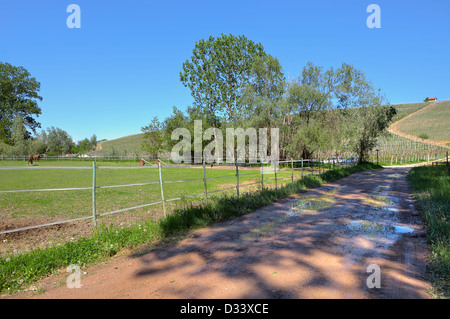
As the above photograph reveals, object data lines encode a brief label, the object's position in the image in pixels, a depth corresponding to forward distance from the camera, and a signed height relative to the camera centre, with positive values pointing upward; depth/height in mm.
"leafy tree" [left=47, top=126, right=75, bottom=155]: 61809 +3944
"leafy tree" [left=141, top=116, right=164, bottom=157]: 52562 +3976
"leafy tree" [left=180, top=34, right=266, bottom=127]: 34281 +12278
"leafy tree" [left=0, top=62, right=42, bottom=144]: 53469 +13841
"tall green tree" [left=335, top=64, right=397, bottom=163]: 26594 +4554
